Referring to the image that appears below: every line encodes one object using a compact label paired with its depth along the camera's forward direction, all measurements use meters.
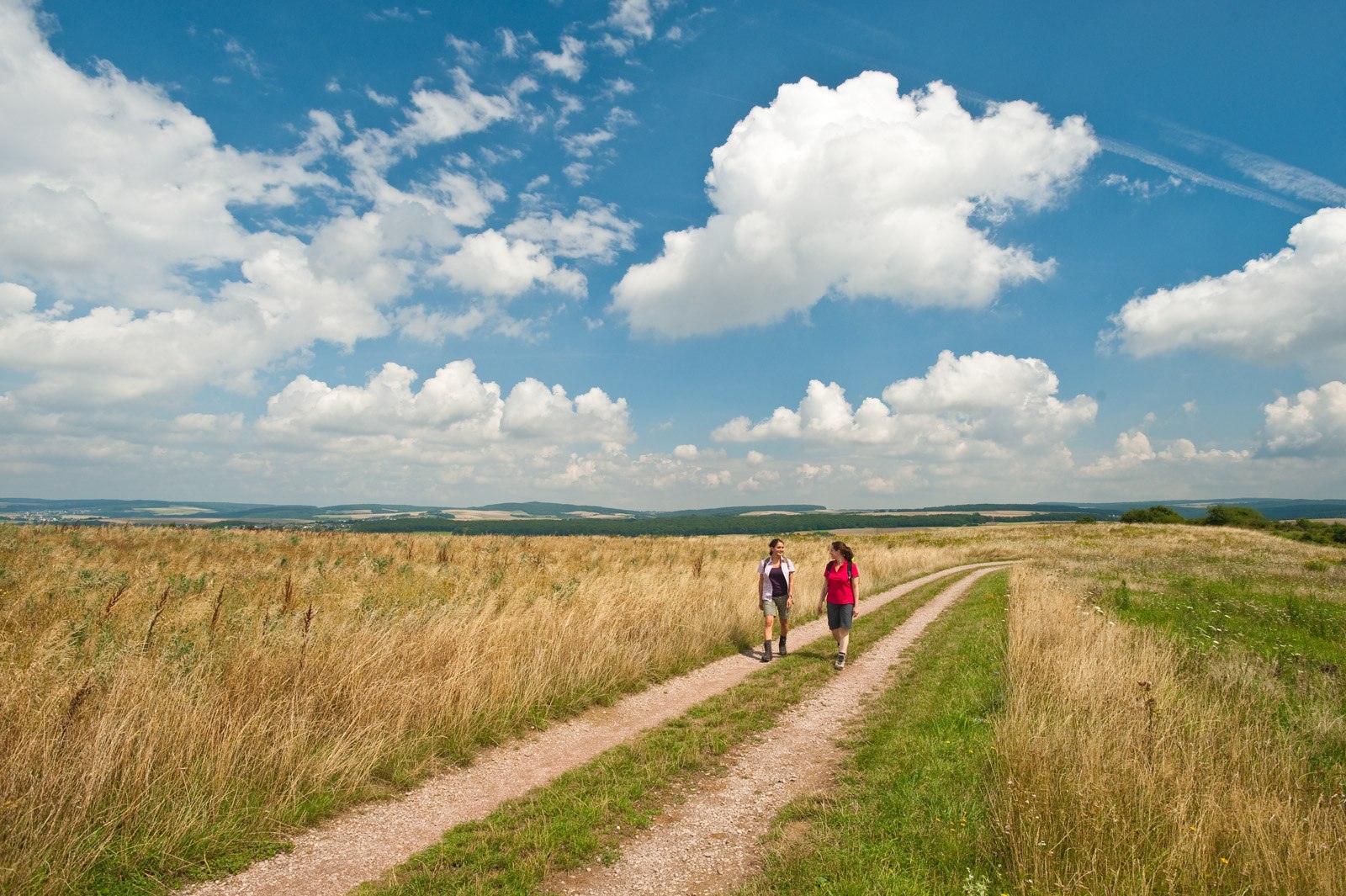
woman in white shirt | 12.05
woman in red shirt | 11.43
